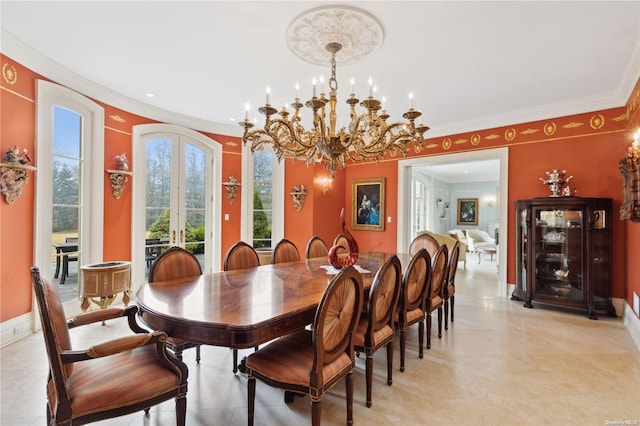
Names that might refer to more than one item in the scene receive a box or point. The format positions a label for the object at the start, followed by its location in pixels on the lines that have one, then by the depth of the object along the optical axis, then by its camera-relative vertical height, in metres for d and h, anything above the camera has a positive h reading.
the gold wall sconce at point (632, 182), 2.89 +0.36
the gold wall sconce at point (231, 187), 5.29 +0.51
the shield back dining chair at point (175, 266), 2.43 -0.42
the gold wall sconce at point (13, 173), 2.69 +0.38
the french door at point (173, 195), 4.30 +0.33
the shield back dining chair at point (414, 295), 2.44 -0.65
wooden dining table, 1.50 -0.52
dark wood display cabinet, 3.73 -0.46
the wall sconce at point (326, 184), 5.98 +0.64
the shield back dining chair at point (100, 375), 1.31 -0.78
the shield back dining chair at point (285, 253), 3.49 -0.43
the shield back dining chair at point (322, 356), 1.55 -0.81
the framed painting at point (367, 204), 6.00 +0.25
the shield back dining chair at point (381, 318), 1.99 -0.71
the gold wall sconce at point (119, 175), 3.90 +0.53
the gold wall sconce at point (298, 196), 5.81 +0.39
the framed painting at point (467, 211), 10.74 +0.22
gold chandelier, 2.46 +0.68
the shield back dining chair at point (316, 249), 3.84 -0.42
